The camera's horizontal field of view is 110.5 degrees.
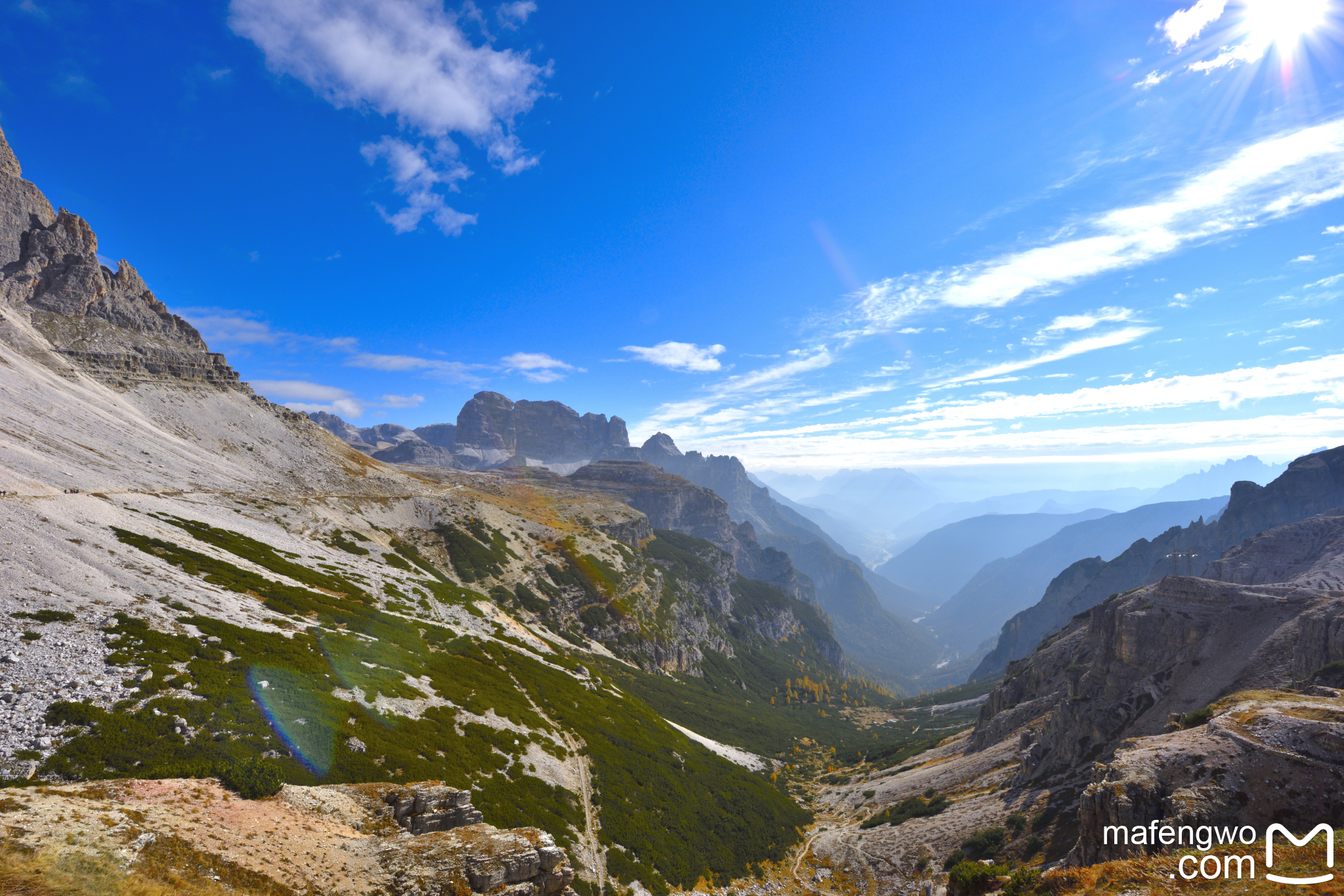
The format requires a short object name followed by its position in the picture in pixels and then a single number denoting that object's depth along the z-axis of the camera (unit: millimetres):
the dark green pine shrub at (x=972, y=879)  31109
